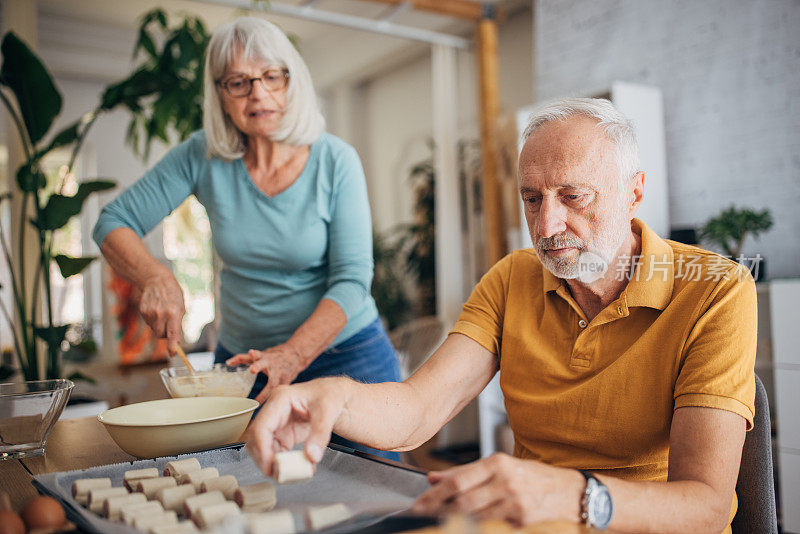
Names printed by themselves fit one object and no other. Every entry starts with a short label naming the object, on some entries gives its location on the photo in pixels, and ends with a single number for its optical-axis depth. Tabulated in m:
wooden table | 0.88
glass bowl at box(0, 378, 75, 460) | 1.06
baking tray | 0.70
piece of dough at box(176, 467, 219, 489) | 0.82
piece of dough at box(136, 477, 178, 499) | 0.81
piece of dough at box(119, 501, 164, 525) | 0.71
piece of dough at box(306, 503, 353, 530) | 0.66
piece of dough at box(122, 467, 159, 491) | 0.84
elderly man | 0.91
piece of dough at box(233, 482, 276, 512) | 0.75
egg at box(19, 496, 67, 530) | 0.70
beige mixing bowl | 0.96
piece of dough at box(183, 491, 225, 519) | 0.73
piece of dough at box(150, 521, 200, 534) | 0.68
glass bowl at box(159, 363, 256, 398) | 1.23
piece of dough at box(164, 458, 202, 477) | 0.87
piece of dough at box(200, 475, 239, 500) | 0.80
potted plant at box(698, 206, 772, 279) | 2.77
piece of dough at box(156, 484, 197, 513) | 0.77
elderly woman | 1.57
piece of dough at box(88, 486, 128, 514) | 0.76
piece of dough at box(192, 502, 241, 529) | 0.70
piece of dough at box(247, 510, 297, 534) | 0.62
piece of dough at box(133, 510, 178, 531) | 0.69
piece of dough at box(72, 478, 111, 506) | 0.78
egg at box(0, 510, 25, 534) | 0.67
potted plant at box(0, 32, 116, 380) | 2.46
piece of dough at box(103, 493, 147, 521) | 0.74
